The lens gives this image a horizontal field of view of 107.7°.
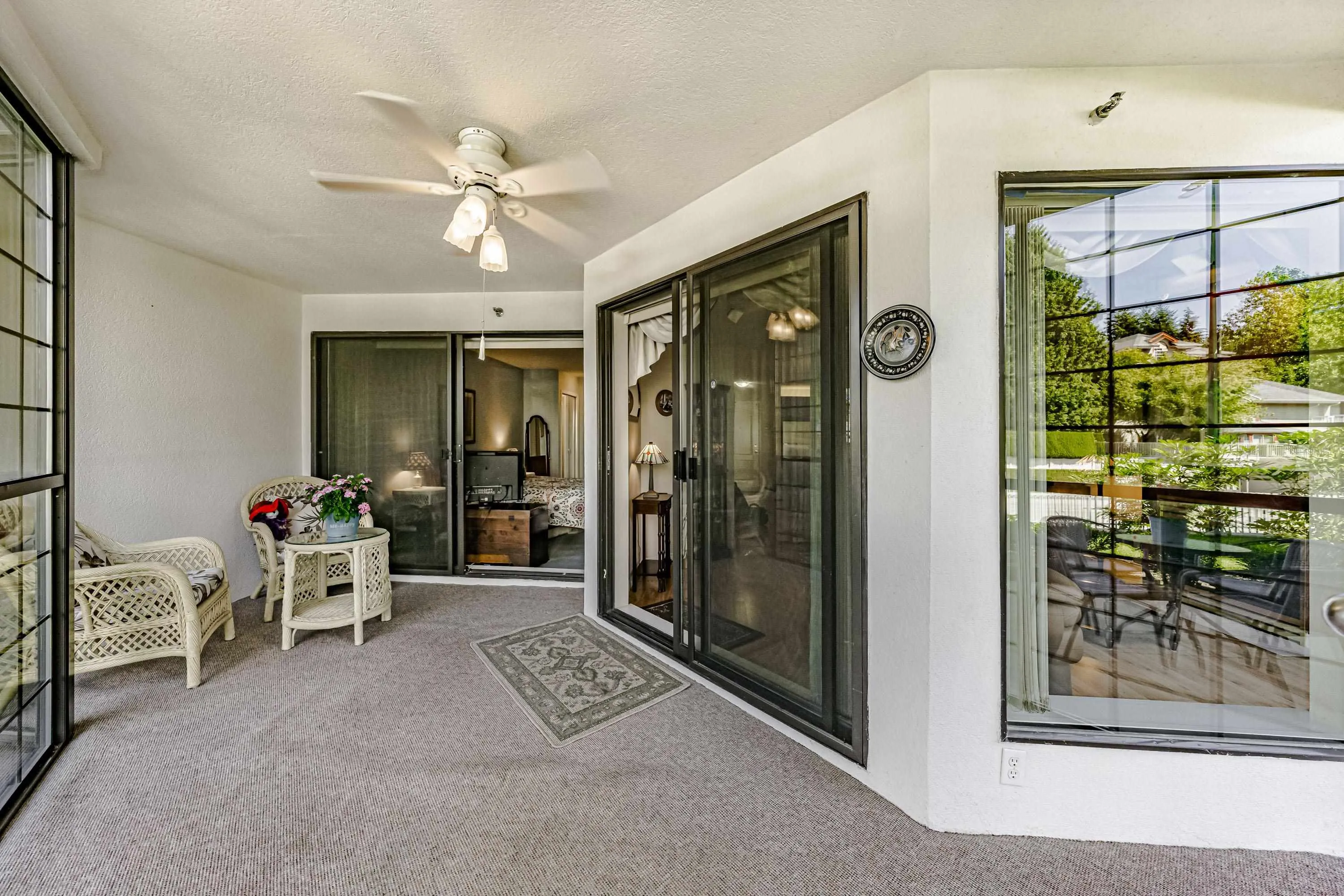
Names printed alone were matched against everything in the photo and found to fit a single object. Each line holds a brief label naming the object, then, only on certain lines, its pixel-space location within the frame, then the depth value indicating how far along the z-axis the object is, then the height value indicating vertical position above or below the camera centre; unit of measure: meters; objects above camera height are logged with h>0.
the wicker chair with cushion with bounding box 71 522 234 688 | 2.27 -0.82
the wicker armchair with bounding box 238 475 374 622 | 3.37 -0.68
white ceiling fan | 1.66 +0.98
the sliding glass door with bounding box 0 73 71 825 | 1.68 -0.03
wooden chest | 4.38 -0.80
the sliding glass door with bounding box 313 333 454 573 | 4.28 +0.12
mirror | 6.64 +0.02
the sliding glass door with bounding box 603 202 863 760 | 1.91 -0.13
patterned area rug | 2.22 -1.21
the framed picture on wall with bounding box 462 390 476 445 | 4.73 +0.31
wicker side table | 2.88 -0.89
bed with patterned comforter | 4.70 -0.51
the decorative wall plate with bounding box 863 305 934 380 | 1.62 +0.36
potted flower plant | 2.99 -0.37
